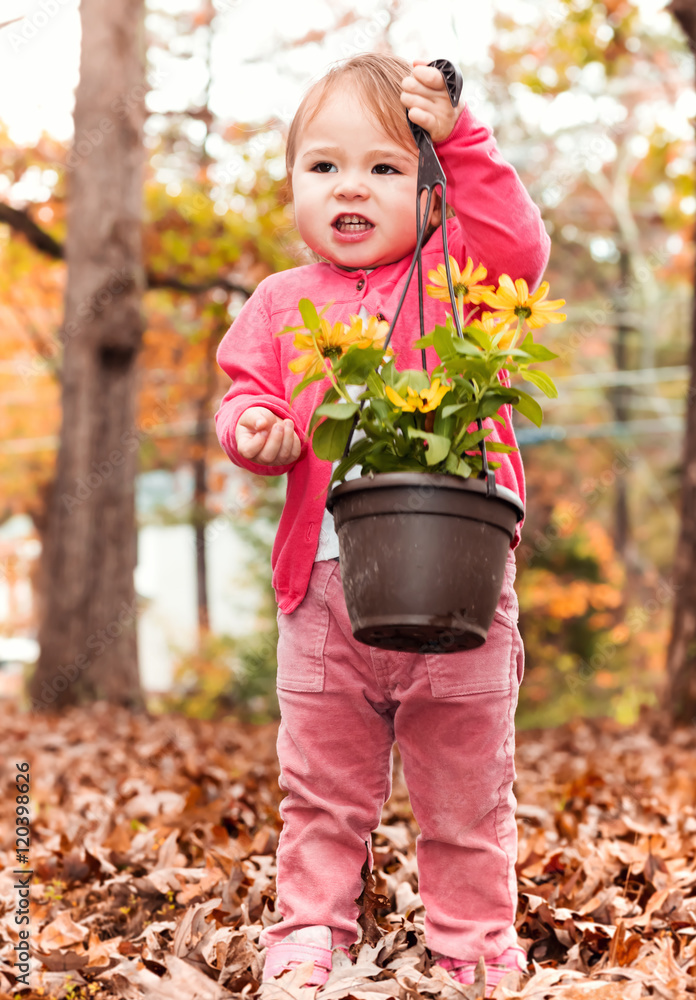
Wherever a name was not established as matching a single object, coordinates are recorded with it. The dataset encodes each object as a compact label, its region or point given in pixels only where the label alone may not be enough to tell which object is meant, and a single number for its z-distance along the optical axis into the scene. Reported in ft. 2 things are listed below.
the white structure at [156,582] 82.48
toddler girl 6.45
